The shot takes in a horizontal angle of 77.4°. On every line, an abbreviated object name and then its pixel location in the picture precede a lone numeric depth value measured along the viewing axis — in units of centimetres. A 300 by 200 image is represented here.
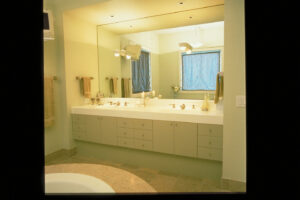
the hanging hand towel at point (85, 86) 311
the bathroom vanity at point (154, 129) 209
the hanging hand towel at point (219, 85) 215
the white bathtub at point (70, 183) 84
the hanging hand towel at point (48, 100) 273
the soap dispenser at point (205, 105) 244
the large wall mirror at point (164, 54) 247
